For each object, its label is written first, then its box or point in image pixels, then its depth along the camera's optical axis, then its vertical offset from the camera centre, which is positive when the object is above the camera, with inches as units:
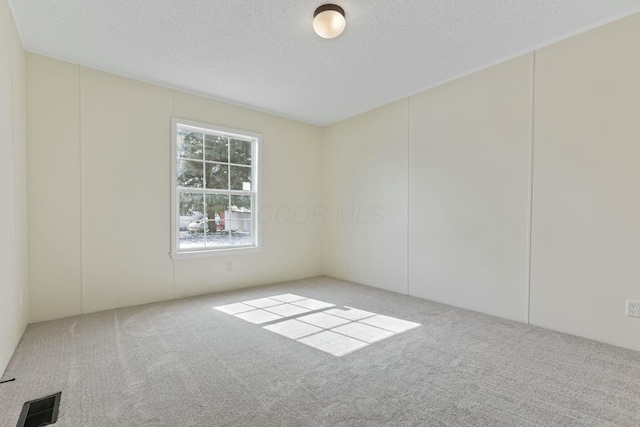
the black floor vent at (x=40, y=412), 62.4 -43.7
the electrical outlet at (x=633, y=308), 93.2 -30.2
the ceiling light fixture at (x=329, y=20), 88.8 +55.3
